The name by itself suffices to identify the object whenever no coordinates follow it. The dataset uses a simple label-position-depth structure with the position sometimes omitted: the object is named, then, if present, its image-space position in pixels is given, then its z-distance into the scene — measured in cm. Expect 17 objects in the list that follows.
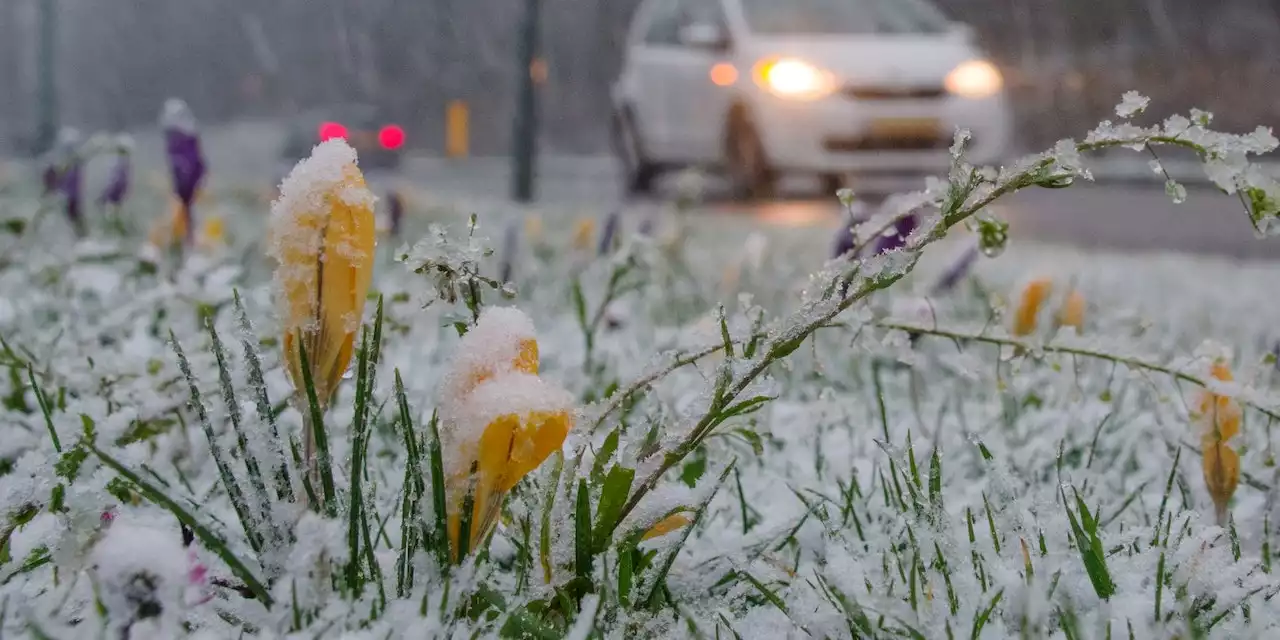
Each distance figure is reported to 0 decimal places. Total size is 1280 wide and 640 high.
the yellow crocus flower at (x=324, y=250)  77
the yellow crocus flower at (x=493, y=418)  74
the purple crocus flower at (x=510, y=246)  244
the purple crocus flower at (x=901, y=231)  175
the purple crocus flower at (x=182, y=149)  196
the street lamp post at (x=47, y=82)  905
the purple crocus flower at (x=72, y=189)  262
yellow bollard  2470
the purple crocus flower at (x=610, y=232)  235
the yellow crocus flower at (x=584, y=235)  320
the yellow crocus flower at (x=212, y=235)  286
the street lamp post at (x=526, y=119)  808
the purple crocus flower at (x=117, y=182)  260
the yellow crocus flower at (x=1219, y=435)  108
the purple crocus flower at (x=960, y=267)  198
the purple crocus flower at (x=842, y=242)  168
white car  726
